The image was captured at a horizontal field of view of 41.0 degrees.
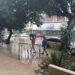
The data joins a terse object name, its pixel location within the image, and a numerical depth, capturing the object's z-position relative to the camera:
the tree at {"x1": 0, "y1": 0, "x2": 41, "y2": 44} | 9.62
